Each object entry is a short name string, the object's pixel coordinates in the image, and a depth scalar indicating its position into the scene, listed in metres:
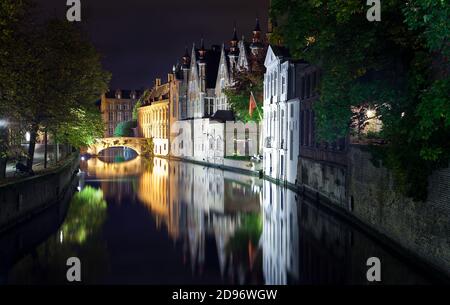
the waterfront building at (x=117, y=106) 152.25
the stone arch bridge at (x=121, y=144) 105.19
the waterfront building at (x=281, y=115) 42.72
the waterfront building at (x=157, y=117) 104.06
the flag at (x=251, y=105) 53.66
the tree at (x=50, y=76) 26.11
